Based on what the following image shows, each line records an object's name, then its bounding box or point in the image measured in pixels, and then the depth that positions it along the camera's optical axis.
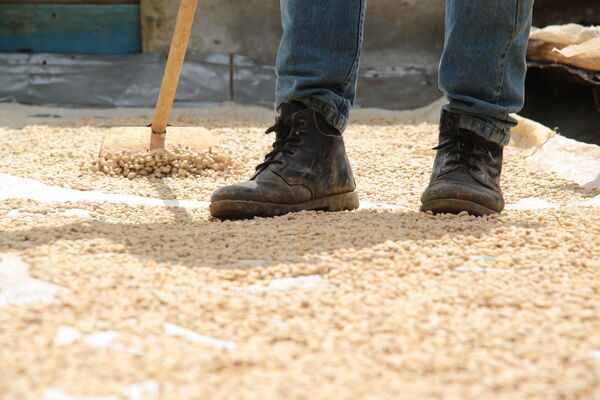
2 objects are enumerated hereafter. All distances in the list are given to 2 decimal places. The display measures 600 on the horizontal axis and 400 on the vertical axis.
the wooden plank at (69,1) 8.45
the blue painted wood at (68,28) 8.48
